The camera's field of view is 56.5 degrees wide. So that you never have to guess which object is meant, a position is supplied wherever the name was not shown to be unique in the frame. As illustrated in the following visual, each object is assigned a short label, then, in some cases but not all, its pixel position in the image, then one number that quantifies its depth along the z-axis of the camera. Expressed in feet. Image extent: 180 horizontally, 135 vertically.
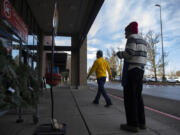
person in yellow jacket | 17.55
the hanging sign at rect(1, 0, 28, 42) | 17.28
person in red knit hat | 9.13
